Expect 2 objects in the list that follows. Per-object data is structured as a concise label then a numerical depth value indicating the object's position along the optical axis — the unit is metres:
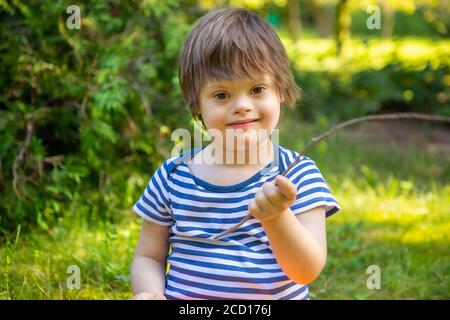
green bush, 3.19
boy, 1.90
